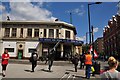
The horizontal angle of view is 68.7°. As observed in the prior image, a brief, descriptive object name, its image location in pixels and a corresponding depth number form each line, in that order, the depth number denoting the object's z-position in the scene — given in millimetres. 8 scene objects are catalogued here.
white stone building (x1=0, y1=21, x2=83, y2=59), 17196
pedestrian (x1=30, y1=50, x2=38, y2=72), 6082
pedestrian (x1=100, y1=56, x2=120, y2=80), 1805
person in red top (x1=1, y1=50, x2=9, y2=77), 5195
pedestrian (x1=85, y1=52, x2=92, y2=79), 5236
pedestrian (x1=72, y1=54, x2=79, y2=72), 6912
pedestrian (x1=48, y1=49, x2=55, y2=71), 6486
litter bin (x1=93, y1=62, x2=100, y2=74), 6065
